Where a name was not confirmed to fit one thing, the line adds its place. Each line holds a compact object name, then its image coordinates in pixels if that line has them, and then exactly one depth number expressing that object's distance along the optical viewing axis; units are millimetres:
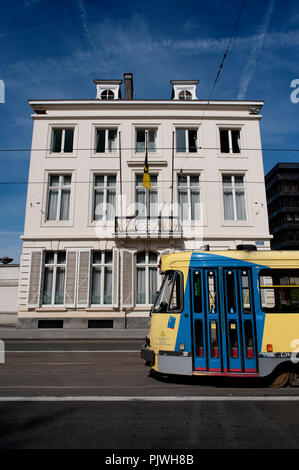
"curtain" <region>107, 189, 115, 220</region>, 18406
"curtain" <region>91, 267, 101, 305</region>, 17312
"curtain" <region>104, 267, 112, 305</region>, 17333
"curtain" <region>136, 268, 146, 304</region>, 17312
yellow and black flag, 16625
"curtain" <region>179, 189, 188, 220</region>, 18517
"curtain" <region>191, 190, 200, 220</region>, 18562
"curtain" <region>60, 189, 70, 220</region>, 18609
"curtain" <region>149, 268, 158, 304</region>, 17672
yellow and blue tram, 5734
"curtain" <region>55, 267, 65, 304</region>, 17297
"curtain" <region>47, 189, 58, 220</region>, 18625
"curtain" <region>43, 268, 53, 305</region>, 17281
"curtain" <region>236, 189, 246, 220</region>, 18766
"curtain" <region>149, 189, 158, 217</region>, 18547
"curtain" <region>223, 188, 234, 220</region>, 18703
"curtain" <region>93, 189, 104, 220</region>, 18469
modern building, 57188
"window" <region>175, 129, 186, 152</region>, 19422
